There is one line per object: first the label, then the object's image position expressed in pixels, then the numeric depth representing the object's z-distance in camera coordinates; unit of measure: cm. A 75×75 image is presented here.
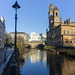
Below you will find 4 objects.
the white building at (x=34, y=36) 12338
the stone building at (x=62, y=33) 3730
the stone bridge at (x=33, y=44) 6513
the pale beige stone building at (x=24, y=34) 10870
